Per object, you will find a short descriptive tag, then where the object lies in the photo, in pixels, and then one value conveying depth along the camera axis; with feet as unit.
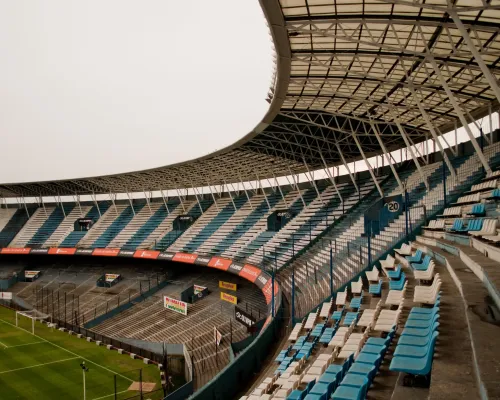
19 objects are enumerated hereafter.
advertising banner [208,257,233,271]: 122.30
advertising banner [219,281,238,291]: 127.54
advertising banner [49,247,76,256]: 178.85
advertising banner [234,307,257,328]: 88.61
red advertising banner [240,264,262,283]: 101.40
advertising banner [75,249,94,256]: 175.73
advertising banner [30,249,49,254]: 185.15
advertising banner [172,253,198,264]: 140.43
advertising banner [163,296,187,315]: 122.43
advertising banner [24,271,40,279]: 188.24
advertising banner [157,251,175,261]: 150.58
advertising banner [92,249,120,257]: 169.71
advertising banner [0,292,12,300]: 156.04
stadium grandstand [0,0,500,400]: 30.58
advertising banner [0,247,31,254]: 188.75
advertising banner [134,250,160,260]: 157.07
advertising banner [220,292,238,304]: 117.02
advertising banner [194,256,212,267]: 133.49
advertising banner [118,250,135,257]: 165.37
